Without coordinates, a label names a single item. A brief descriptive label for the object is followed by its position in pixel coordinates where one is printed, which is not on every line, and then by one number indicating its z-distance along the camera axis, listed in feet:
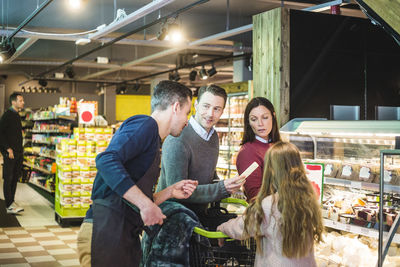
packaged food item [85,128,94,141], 27.96
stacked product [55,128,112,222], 25.91
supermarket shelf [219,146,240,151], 22.47
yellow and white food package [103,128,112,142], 28.34
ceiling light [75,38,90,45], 30.60
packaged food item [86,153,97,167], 26.40
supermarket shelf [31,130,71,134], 34.15
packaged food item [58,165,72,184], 25.77
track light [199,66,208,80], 47.42
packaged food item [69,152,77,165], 26.27
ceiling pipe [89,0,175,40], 20.31
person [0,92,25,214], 28.76
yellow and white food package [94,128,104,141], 28.19
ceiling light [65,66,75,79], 49.73
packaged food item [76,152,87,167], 26.32
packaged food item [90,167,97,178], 26.30
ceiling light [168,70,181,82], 52.39
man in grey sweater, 9.10
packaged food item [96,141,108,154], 27.20
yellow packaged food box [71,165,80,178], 25.91
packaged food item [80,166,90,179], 26.03
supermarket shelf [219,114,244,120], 21.94
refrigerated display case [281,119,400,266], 9.77
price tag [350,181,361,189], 11.06
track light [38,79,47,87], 60.39
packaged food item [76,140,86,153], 27.12
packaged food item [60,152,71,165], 26.17
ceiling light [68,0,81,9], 22.82
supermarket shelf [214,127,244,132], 22.14
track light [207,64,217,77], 46.14
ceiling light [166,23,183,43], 27.12
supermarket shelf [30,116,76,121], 32.95
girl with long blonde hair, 8.02
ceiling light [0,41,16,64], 29.76
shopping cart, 7.86
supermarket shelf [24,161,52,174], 37.71
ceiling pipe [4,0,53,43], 22.90
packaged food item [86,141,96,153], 27.12
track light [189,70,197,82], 50.88
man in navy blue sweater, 7.45
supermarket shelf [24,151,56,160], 37.12
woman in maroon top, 10.83
